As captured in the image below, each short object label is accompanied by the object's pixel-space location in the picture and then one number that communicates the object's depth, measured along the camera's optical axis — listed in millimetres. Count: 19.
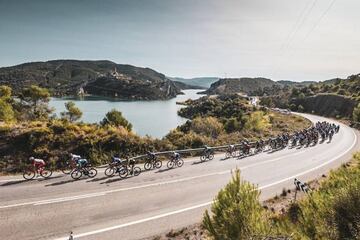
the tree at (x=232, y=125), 91138
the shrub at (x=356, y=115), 73438
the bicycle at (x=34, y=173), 17541
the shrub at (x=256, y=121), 81306
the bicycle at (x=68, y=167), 18984
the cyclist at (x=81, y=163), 18172
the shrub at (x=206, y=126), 69038
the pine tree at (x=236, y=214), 7145
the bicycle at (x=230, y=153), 29831
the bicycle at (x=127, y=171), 19466
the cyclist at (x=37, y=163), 17652
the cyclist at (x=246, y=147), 31956
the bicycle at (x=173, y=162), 23391
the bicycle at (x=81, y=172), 18169
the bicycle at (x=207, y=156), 26869
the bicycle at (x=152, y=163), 22186
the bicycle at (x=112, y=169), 19406
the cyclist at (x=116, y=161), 19281
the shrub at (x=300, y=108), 131375
